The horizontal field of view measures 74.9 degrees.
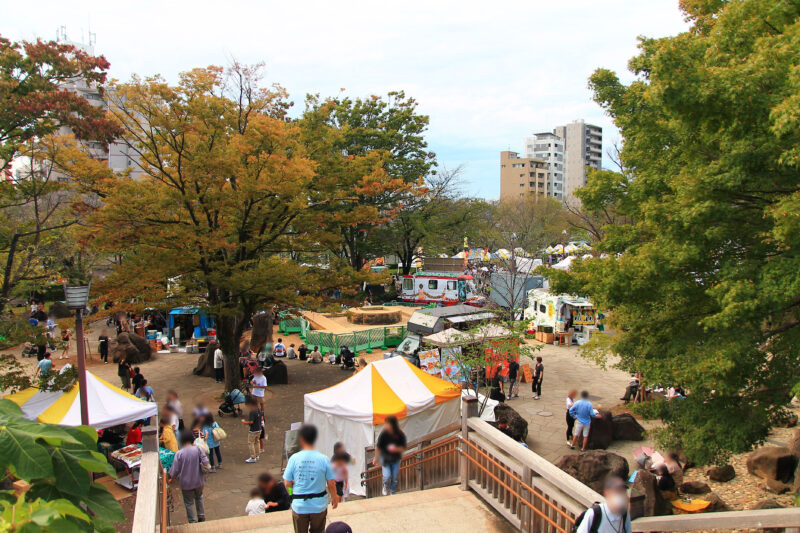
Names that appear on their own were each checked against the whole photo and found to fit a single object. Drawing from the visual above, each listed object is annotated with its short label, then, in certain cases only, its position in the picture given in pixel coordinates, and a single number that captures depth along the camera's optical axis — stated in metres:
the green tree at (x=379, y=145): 32.19
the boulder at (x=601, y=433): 12.88
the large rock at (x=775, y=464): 10.16
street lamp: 8.34
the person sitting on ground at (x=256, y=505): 7.58
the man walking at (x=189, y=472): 8.02
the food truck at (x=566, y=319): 24.64
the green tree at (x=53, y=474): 2.22
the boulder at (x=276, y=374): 18.67
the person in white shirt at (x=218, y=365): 18.66
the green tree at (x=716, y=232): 6.43
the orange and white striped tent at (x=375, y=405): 10.56
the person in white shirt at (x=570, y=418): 13.02
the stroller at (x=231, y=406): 14.92
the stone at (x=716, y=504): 8.91
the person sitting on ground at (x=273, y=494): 7.54
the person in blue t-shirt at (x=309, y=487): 5.17
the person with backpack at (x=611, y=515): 4.11
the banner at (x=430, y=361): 16.97
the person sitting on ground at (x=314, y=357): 21.86
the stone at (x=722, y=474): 10.66
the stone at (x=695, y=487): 10.07
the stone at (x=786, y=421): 8.38
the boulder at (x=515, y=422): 12.05
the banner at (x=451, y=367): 14.67
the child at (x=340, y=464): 7.88
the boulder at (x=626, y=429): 13.41
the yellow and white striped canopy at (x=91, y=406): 10.03
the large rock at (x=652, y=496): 8.14
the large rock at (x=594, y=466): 9.71
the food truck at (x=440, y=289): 33.75
